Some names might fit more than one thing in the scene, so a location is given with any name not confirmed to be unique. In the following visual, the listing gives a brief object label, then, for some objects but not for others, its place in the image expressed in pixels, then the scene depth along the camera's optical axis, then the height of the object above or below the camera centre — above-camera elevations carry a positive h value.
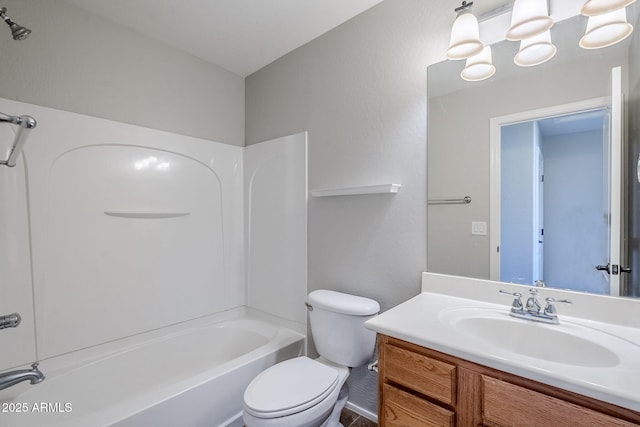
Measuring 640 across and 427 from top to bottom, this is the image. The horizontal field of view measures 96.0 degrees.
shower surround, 1.53 -0.15
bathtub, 1.33 -0.95
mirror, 1.06 +0.35
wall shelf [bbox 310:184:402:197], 1.57 +0.10
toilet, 1.23 -0.84
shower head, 1.21 +0.77
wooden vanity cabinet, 0.74 -0.57
